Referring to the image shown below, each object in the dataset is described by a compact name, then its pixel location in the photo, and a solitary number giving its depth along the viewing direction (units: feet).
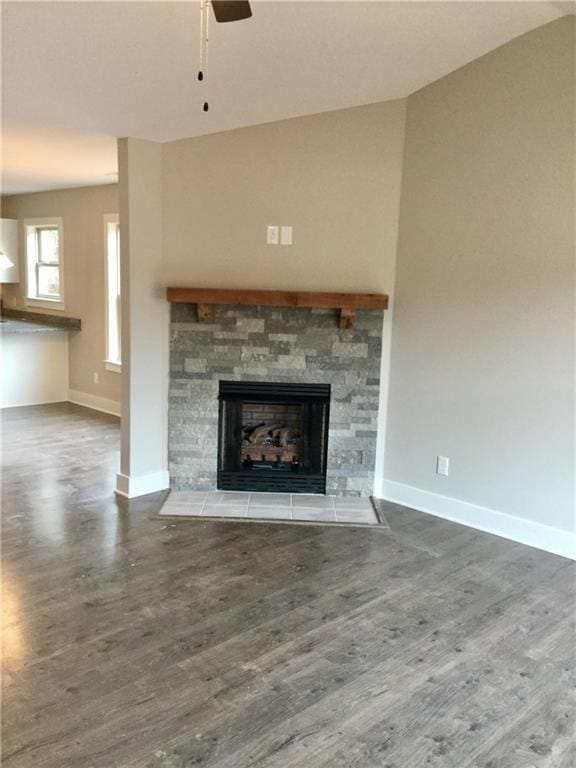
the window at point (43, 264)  23.56
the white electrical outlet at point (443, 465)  12.70
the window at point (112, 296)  20.35
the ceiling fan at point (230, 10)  5.59
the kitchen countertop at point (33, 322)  21.01
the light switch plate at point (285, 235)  13.16
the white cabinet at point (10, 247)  24.80
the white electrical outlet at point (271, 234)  13.17
